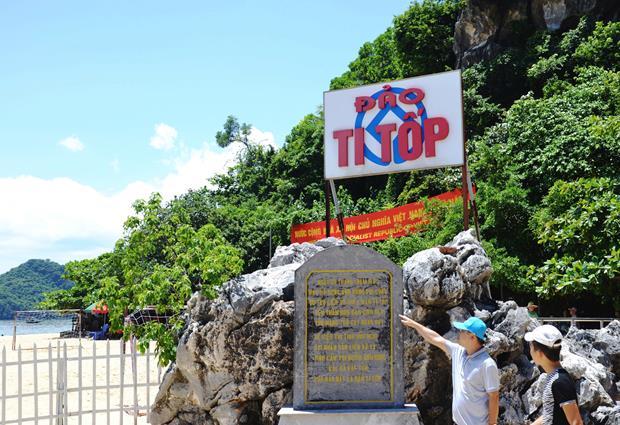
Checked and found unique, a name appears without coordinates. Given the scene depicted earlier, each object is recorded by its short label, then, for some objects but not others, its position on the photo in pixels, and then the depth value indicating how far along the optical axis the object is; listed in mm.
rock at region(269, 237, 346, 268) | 8828
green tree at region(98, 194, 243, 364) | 7876
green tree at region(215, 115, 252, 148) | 42469
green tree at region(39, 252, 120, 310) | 34625
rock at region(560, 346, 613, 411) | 7078
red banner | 19234
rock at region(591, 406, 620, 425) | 6883
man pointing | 4672
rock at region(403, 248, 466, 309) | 7176
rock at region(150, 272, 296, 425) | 7207
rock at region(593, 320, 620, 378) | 8258
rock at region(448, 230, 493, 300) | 7594
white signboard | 11750
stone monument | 6367
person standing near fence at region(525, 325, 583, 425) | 3678
